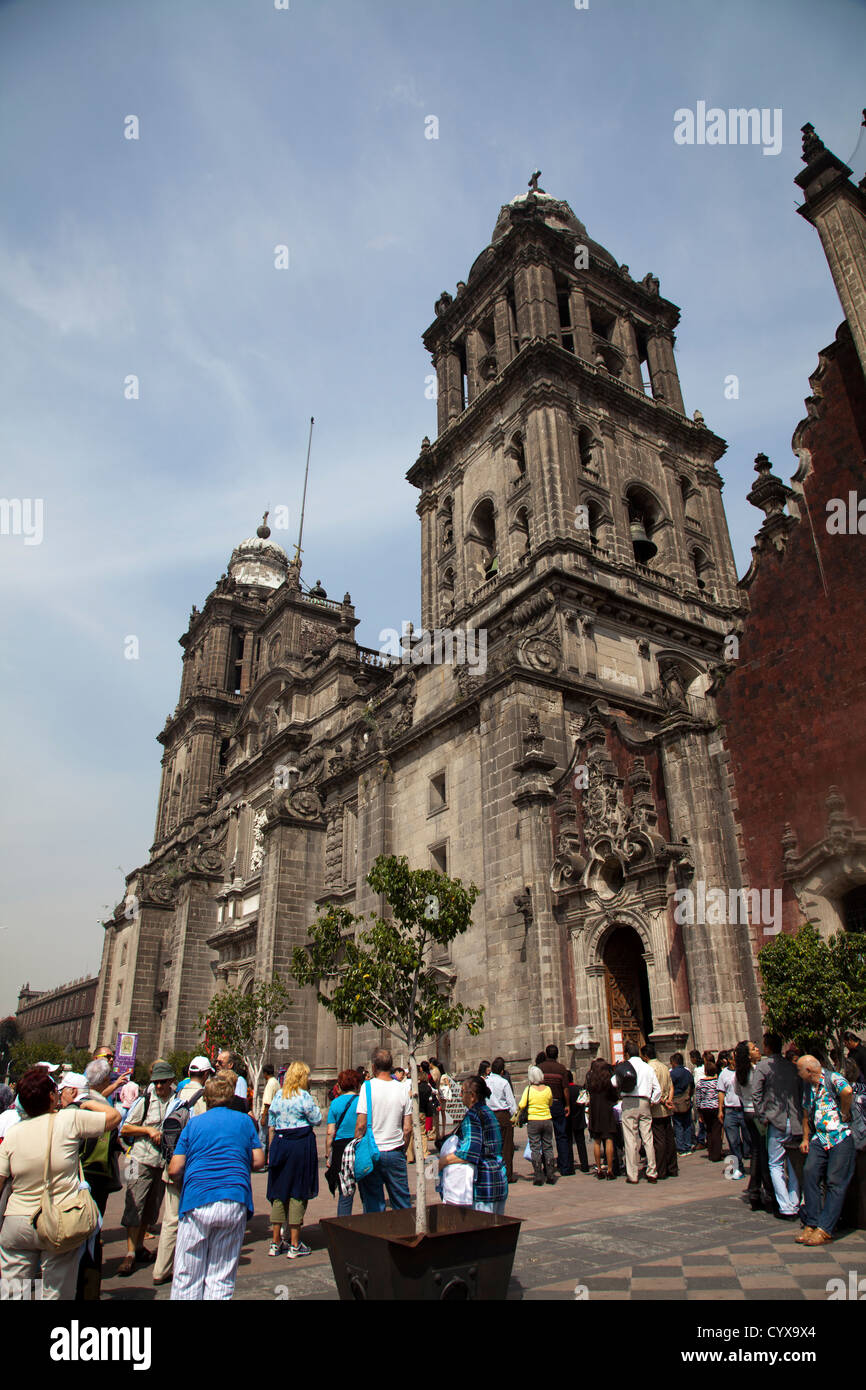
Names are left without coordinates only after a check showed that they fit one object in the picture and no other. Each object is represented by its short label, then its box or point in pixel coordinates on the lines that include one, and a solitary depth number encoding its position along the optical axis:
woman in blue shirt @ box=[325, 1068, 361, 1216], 8.68
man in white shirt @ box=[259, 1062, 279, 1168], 12.81
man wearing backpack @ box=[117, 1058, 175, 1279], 8.42
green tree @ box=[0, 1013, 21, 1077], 88.12
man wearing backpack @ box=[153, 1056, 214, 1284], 7.59
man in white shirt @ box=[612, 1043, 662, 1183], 12.00
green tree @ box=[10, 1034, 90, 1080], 49.25
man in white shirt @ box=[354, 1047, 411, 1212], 7.60
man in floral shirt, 7.61
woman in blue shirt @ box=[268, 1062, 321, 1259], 8.52
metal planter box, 4.82
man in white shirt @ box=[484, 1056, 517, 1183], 12.55
